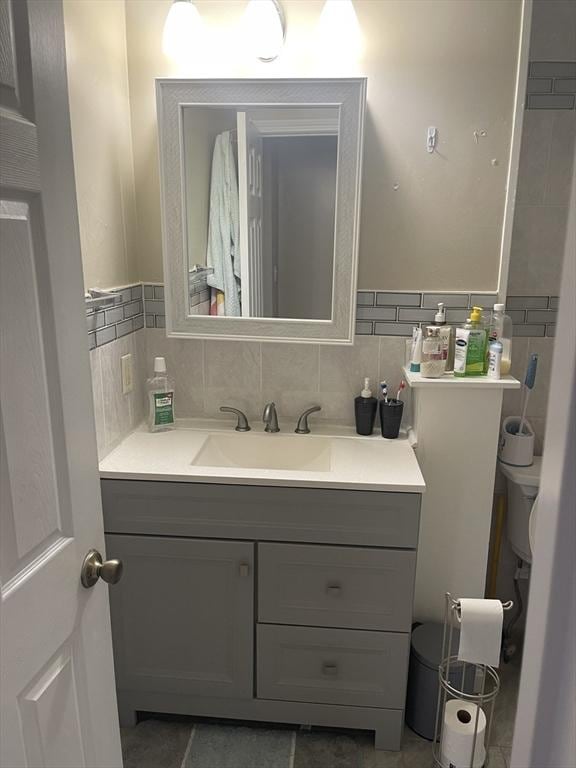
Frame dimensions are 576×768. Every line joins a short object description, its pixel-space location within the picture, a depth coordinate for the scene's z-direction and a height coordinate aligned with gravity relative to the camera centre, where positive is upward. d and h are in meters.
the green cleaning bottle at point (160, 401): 1.94 -0.48
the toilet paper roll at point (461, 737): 1.59 -1.27
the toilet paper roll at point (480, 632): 1.48 -0.92
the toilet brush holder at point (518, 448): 1.99 -0.64
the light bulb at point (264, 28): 1.68 +0.62
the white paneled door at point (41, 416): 0.77 -0.23
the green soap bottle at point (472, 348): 1.76 -0.27
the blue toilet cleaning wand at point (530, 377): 1.86 -0.38
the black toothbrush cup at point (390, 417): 1.90 -0.51
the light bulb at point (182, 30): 1.73 +0.63
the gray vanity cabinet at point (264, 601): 1.64 -0.97
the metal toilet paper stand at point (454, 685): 1.55 -1.21
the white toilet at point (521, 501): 1.94 -0.81
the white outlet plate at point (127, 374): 1.86 -0.38
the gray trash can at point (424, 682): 1.76 -1.25
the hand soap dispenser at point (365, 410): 1.93 -0.50
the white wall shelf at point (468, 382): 1.73 -0.37
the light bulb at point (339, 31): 1.69 +0.62
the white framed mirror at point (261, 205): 1.77 +0.14
